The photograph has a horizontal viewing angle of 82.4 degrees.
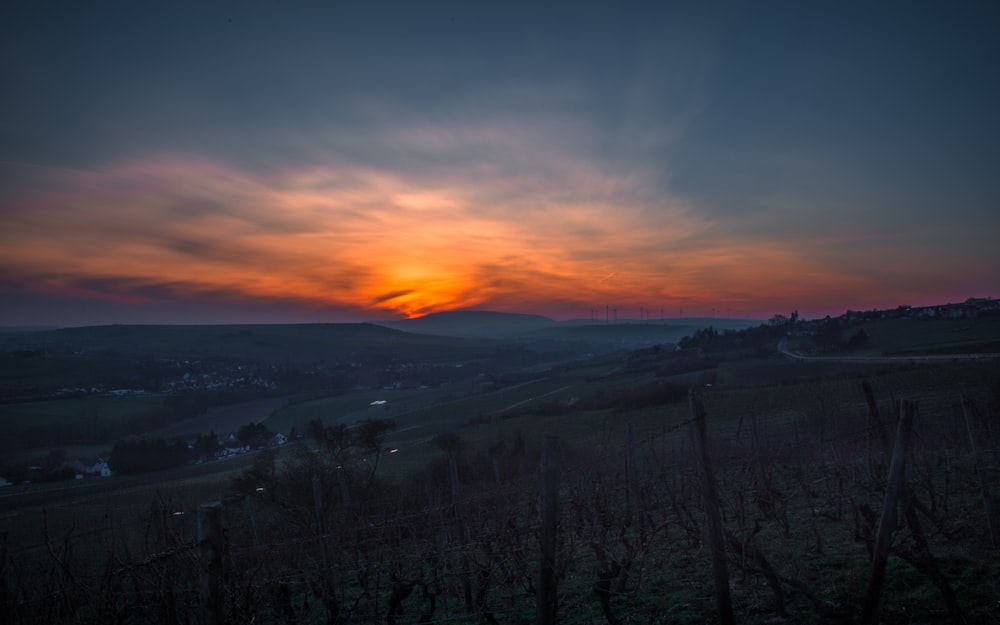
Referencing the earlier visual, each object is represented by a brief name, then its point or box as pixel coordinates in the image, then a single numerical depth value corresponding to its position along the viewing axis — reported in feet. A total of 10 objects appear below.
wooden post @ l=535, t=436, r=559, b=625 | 15.30
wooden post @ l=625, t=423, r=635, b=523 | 28.00
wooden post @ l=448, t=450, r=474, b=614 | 23.24
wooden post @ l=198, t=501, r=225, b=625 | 12.93
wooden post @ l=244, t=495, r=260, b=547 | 35.43
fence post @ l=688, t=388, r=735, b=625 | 16.93
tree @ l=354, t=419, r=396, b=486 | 72.90
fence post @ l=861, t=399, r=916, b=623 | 16.16
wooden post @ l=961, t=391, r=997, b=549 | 21.86
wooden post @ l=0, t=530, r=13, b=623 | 14.94
